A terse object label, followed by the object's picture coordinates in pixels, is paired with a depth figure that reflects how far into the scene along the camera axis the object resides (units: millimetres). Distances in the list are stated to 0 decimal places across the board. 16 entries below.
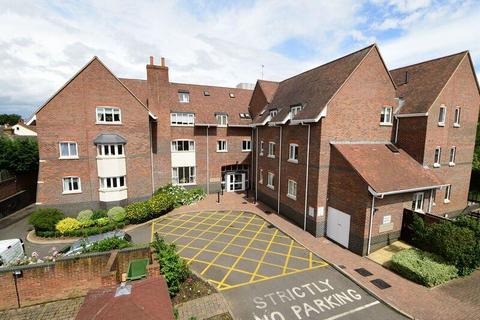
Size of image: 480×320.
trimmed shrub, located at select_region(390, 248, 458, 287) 10984
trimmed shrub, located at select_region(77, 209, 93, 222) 18288
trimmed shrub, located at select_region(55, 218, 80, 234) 16828
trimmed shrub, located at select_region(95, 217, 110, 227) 18055
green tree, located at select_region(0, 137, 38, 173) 23359
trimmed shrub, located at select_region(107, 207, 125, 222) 18312
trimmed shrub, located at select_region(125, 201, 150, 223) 18672
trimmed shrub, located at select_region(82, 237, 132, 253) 11781
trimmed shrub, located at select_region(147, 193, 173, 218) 19688
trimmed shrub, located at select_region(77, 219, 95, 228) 17602
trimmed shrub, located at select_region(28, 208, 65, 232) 16609
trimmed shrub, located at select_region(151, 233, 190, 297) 10079
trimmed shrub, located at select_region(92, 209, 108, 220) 18812
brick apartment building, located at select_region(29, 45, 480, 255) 14820
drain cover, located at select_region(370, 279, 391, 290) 10945
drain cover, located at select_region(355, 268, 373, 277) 11883
